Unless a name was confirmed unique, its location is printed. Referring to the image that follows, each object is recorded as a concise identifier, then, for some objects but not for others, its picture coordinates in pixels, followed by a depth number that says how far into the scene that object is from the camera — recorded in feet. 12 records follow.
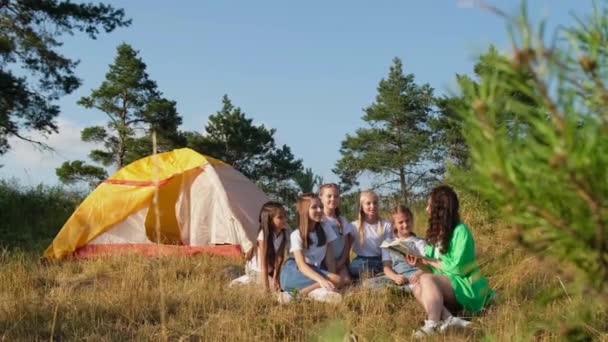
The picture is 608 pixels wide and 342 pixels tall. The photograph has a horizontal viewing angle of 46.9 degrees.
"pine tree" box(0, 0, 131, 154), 40.06
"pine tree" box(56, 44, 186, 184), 68.69
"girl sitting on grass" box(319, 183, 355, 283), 19.24
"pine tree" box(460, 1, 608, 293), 2.80
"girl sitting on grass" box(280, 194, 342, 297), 17.65
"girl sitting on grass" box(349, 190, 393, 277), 19.67
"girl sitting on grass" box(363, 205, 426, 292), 17.39
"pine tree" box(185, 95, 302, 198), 78.38
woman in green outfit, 14.83
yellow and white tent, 27.96
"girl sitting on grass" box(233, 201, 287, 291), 18.94
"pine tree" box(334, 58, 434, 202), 73.31
